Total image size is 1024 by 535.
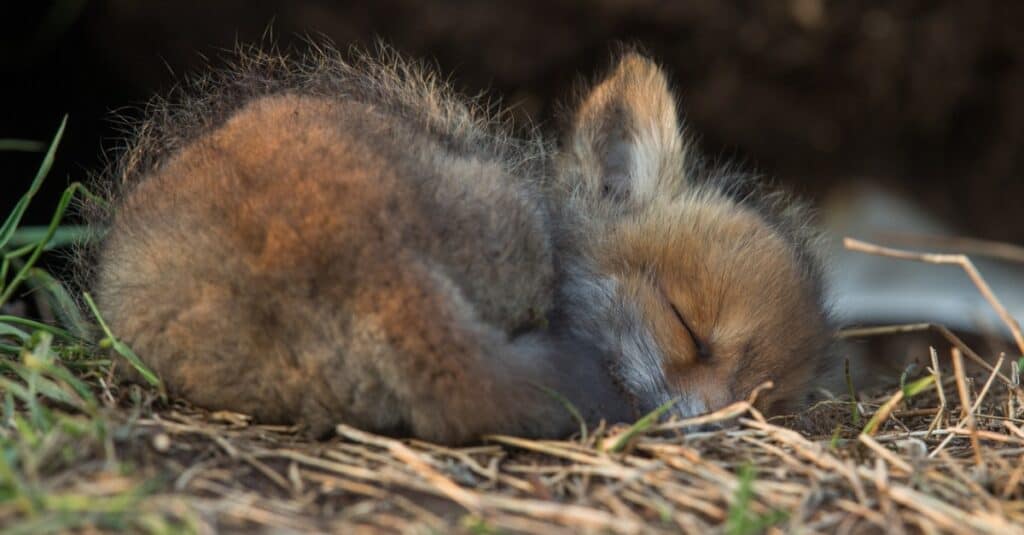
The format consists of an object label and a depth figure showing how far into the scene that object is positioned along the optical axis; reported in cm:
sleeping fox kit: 414
